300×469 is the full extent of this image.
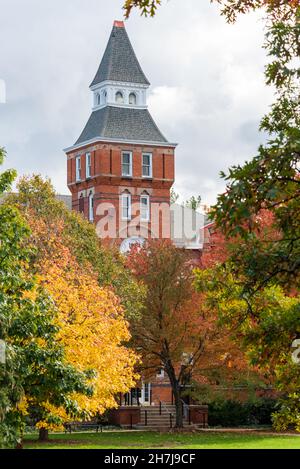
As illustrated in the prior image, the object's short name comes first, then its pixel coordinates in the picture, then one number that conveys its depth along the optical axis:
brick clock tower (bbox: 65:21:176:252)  80.50
